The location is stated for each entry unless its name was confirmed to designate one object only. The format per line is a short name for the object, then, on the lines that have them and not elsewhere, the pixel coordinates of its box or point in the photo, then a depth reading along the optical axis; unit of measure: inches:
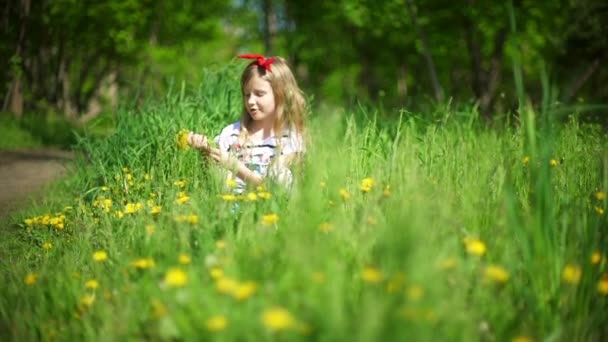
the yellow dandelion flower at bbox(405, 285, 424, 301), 67.5
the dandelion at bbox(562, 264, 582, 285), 79.4
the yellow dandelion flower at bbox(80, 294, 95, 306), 93.2
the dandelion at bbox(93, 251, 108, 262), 100.7
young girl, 167.5
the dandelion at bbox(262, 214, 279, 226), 103.9
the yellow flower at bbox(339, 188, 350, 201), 113.6
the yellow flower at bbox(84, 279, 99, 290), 93.6
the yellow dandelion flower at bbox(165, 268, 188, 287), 78.7
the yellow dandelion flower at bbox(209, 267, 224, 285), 83.0
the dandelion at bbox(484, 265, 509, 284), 78.4
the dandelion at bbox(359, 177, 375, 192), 124.5
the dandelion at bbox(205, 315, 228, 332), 68.3
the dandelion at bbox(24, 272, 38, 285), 98.7
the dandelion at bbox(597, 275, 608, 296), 84.0
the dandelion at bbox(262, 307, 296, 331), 63.3
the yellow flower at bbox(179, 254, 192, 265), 89.5
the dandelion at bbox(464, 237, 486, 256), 83.4
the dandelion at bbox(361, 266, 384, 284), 70.7
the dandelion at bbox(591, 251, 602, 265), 88.9
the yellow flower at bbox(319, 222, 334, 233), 99.4
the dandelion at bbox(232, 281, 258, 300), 72.3
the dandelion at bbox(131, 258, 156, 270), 92.0
